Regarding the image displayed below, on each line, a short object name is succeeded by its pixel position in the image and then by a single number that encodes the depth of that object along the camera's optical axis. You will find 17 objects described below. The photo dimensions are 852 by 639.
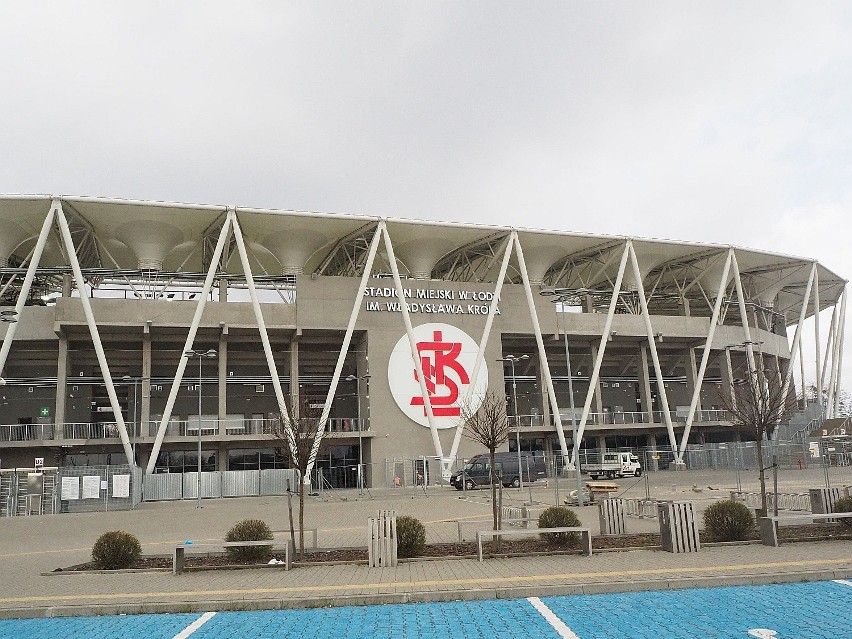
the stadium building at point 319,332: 40.75
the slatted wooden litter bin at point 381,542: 12.03
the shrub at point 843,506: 14.15
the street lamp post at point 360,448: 41.56
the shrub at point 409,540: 12.80
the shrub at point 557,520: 13.63
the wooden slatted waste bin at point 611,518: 15.22
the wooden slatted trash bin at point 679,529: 12.35
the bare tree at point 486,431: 14.93
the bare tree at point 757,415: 18.06
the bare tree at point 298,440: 14.44
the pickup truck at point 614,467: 45.59
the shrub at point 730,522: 13.33
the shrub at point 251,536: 13.00
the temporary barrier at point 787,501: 19.83
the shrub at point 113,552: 12.71
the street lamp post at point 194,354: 33.92
